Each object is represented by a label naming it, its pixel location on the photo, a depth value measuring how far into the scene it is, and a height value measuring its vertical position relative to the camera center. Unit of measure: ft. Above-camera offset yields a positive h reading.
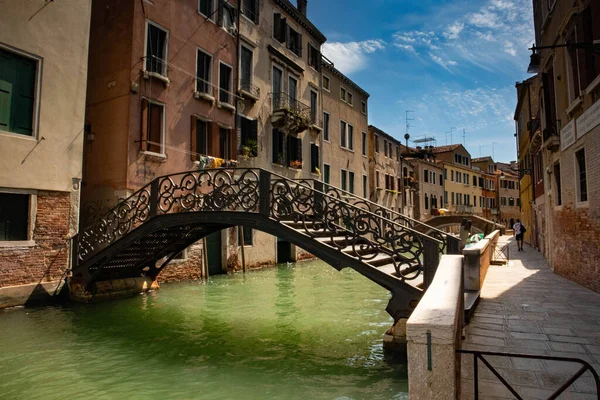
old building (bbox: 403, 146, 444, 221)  130.52 +17.35
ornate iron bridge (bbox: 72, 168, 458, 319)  20.90 +0.01
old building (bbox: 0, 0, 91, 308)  30.48 +7.50
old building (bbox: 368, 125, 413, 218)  102.99 +17.40
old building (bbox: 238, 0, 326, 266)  57.98 +21.42
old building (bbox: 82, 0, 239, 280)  41.11 +14.54
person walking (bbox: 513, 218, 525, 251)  68.85 +0.43
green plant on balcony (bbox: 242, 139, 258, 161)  55.42 +11.68
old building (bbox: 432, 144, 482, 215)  151.64 +21.82
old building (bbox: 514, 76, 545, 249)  60.29 +13.23
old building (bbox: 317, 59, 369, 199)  80.59 +21.54
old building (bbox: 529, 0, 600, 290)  26.20 +7.47
